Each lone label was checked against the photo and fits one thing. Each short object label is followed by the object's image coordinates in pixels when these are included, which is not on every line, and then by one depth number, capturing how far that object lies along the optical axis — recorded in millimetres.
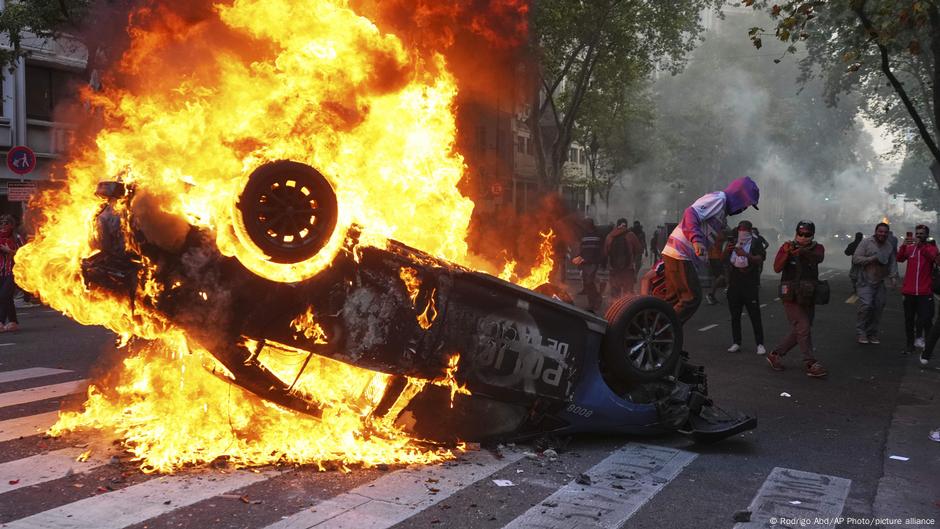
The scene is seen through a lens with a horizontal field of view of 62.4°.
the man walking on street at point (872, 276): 12427
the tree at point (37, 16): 16406
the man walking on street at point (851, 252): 13531
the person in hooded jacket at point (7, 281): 12281
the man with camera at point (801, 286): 9805
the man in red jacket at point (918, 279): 11594
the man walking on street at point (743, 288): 11336
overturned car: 4840
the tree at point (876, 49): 10633
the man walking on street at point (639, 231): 24969
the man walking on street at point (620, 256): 16703
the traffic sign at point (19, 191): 17625
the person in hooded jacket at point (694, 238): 8195
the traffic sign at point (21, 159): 17359
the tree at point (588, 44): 22672
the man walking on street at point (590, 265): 16547
